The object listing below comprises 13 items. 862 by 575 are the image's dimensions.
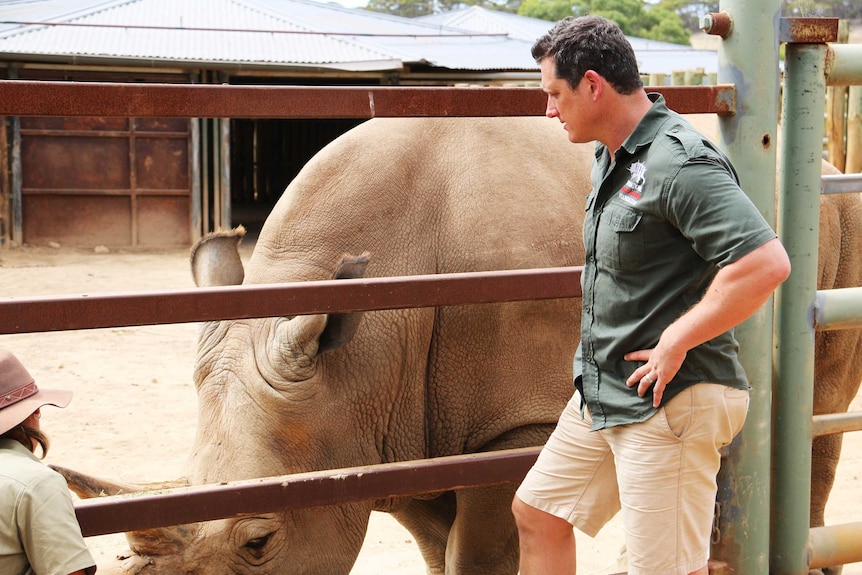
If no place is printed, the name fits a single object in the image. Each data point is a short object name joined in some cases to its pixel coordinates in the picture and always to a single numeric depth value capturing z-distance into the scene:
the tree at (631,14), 45.62
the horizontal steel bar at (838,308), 2.92
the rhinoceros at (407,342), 3.57
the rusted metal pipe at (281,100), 2.43
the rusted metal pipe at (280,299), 2.41
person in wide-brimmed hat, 2.14
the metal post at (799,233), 2.90
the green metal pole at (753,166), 2.82
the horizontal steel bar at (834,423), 3.06
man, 2.18
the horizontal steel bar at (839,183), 2.95
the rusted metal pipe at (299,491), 2.52
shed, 15.84
